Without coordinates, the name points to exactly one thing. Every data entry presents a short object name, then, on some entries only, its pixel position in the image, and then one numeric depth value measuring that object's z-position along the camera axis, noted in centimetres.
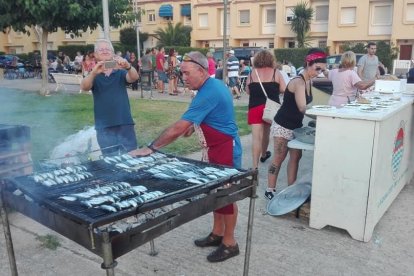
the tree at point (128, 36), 4062
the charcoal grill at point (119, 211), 187
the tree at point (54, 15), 1184
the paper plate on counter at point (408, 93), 525
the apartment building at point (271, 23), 3244
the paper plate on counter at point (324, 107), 380
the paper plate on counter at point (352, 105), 397
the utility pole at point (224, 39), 950
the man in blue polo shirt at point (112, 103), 393
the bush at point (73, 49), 3994
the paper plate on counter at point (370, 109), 365
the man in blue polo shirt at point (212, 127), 292
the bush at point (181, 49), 3550
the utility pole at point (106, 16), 928
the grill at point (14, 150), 405
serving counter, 349
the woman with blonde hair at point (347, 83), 576
